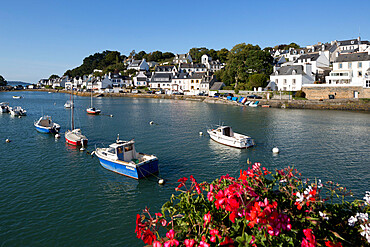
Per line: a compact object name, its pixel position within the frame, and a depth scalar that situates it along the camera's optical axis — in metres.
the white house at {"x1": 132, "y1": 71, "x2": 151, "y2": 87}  133.12
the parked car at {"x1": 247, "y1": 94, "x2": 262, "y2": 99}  78.88
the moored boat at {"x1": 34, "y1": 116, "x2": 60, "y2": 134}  37.68
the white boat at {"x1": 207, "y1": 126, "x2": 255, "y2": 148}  29.51
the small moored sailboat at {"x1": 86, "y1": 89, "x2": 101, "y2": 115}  60.12
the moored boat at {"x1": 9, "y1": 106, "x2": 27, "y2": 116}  57.86
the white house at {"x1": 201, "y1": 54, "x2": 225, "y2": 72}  143.12
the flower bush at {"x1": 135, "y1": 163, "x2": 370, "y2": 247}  4.93
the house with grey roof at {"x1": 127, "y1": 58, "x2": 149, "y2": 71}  157.75
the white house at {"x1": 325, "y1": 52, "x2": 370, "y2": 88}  70.25
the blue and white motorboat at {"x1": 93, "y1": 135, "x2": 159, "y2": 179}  20.26
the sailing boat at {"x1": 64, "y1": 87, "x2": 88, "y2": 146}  30.26
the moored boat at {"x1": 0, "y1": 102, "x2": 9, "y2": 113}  64.07
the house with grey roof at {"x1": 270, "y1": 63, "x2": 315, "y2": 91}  74.26
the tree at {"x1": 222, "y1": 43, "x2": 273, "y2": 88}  90.44
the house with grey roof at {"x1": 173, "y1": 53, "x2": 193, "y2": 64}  160.00
